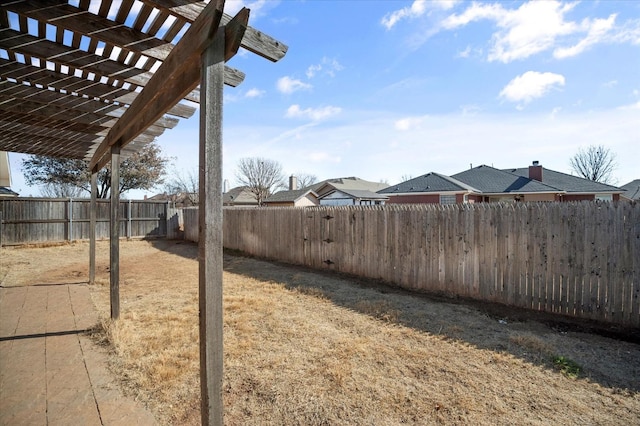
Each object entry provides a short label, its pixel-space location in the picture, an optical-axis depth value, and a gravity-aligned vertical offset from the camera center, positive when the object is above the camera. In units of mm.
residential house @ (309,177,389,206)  26178 +1048
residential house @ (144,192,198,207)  34850 +994
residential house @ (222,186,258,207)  36212 +966
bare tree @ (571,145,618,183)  35344 +5100
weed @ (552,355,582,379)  2928 -1622
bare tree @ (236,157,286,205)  35125 +3705
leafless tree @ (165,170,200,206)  37406 +2756
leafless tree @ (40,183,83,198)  31262 +1675
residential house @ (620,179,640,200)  28612 +1652
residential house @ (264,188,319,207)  28688 +759
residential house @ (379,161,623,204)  18344 +1145
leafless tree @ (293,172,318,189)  49762 +4606
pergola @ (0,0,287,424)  1664 +1230
